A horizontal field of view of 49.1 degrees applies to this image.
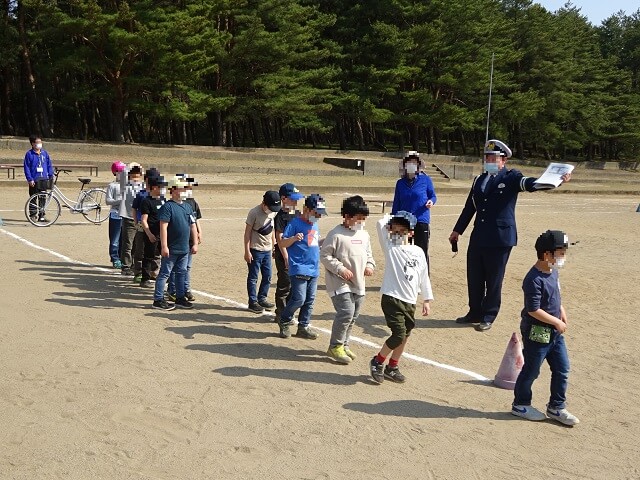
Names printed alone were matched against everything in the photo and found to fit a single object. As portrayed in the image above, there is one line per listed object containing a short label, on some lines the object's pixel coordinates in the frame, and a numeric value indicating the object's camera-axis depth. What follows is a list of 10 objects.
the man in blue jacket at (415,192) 9.49
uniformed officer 8.31
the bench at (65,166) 24.07
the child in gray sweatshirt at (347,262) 6.45
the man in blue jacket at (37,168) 15.20
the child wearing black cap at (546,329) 5.42
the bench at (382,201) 22.09
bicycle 15.02
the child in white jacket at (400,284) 6.03
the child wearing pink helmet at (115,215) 10.88
